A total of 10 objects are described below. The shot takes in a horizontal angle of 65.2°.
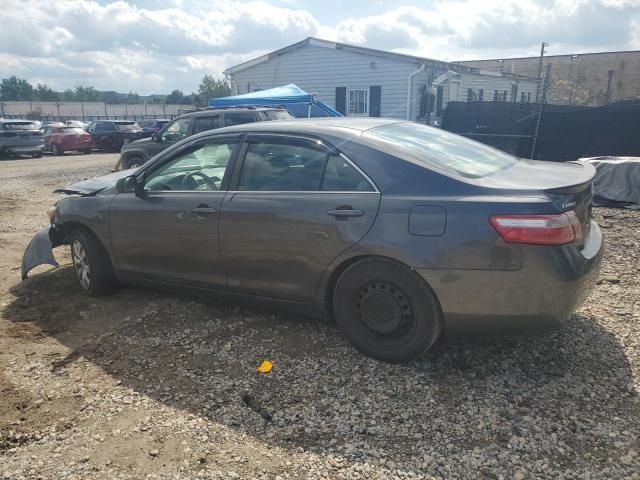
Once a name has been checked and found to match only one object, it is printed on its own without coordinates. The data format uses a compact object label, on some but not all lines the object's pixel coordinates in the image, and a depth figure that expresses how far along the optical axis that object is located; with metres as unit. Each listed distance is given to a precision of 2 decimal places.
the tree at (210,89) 71.44
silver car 20.48
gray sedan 2.85
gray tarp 8.14
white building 19.56
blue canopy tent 15.41
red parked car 22.66
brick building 43.91
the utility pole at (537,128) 12.03
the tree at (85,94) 86.97
